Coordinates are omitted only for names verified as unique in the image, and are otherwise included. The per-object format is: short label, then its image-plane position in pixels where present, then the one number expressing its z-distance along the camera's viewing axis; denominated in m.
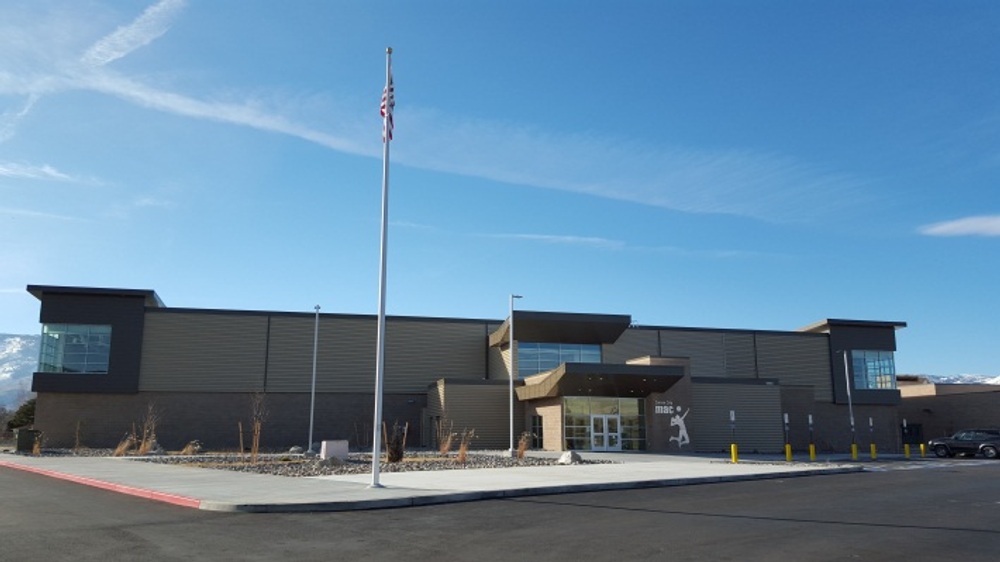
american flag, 19.72
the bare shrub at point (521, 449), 32.81
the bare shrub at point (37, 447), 39.47
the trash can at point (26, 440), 40.38
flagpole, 17.94
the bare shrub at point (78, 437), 45.28
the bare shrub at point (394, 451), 28.94
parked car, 41.34
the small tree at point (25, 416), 57.78
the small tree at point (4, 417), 77.38
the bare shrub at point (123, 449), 37.62
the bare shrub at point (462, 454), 29.95
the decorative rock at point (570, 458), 29.41
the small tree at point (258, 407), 47.94
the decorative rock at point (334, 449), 29.98
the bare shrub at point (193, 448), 37.64
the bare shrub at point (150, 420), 45.77
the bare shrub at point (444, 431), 43.01
